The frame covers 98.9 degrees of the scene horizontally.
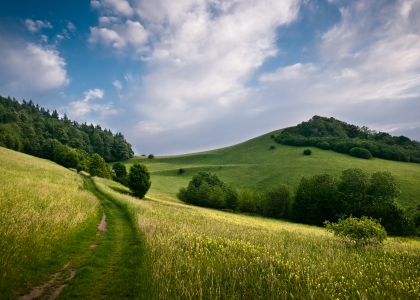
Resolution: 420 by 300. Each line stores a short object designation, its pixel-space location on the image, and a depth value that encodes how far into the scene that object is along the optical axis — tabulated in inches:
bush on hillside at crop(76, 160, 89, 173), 2331.9
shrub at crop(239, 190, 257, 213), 2044.8
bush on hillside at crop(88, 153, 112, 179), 2206.0
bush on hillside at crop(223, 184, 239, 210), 2132.1
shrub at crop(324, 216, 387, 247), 401.1
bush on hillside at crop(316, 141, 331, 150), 3646.7
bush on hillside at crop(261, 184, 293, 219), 1964.8
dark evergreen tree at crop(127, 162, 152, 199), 1641.2
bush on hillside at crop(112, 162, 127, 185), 2790.4
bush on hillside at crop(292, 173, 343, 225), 1658.5
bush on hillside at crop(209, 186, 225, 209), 2102.7
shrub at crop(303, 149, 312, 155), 3376.2
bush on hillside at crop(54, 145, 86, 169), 2704.7
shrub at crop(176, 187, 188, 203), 2298.2
